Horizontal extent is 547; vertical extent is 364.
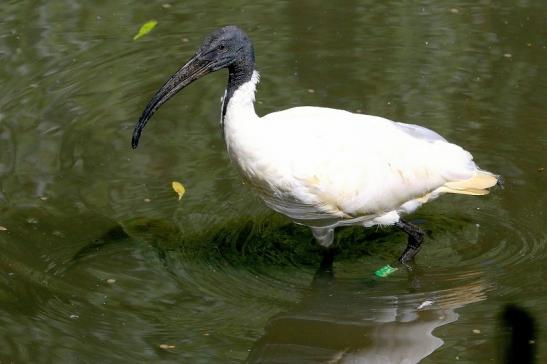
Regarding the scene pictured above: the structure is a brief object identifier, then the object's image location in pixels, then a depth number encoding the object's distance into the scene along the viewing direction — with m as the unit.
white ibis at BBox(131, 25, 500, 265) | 13.01
